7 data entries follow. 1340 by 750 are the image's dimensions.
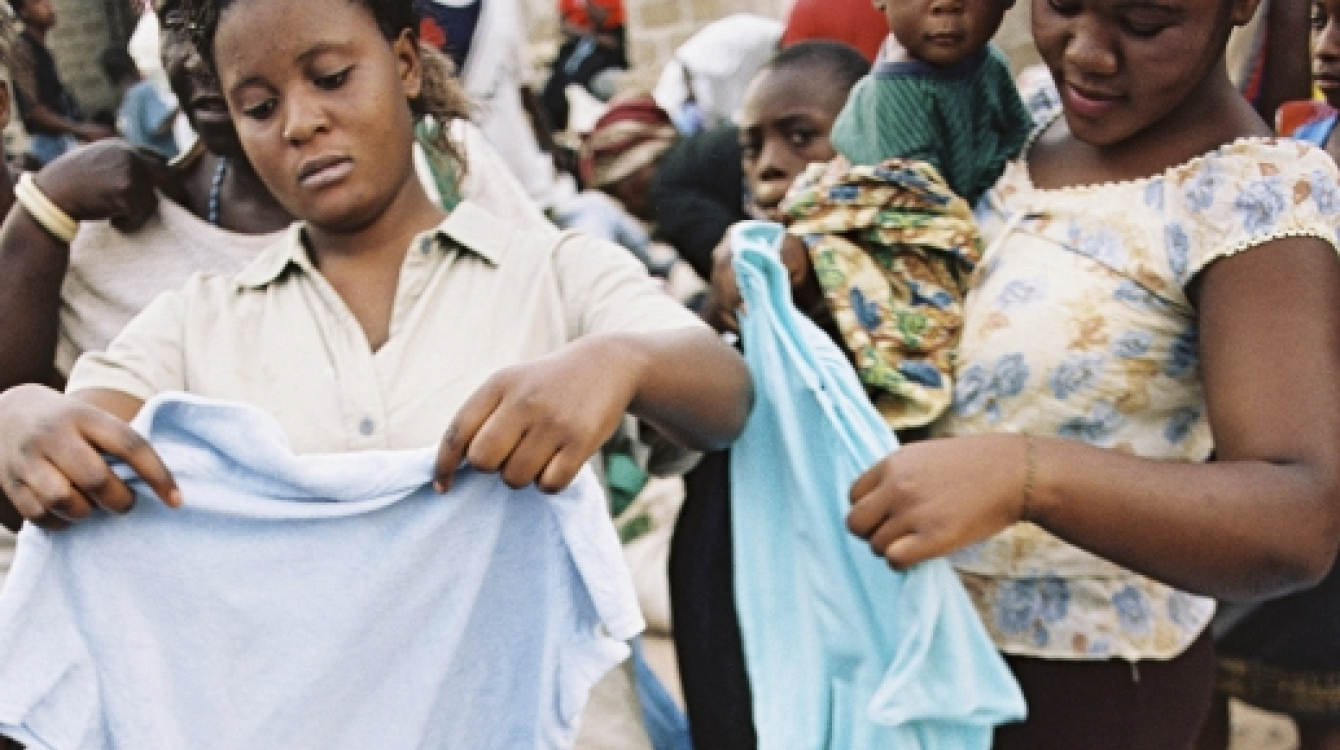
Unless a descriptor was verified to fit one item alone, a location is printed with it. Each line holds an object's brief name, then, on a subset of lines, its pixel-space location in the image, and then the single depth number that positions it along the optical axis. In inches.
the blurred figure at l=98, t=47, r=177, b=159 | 255.4
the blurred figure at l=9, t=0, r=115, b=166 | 255.4
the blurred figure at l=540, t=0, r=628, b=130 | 287.7
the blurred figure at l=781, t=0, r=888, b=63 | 133.6
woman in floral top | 51.8
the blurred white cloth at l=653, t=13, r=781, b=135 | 157.8
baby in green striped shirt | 67.6
